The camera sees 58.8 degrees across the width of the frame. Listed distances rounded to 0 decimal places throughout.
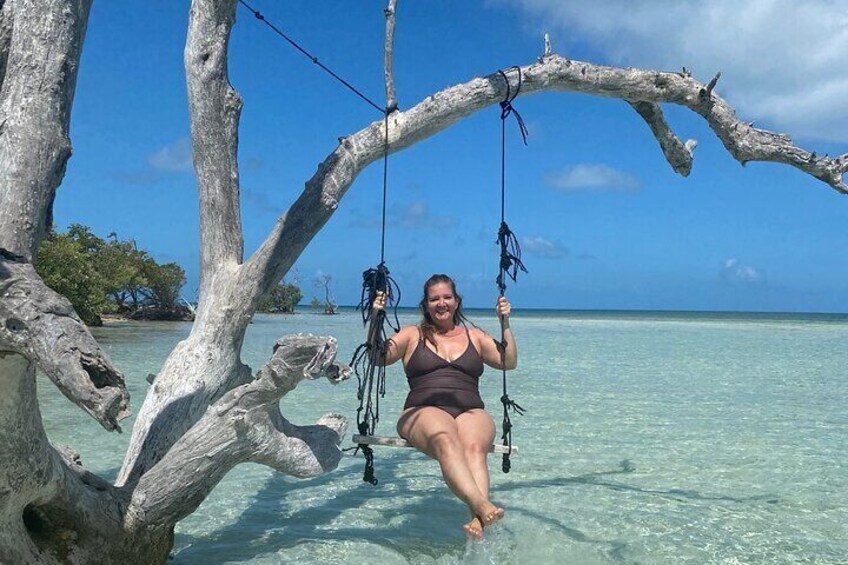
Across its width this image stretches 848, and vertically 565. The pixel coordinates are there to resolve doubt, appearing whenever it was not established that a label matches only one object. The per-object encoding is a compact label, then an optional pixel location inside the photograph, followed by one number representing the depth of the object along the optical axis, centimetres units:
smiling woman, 406
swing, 445
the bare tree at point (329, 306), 6031
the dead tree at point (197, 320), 248
